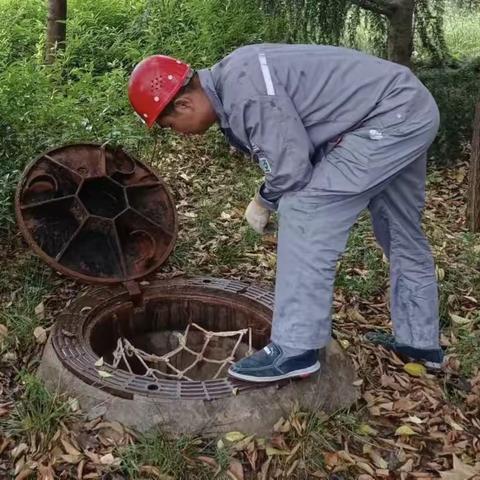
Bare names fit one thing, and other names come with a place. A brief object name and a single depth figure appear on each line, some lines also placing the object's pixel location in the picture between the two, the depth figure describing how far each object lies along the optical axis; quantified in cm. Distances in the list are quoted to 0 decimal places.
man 280
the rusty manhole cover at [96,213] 379
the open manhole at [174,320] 367
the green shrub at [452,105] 611
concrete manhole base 300
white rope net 356
